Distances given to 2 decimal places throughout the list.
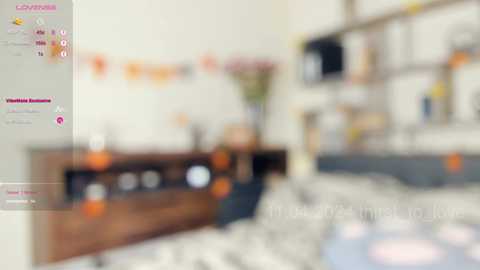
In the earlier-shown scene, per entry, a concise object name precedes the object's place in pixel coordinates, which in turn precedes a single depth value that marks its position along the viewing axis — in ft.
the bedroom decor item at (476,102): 6.01
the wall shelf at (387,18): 6.31
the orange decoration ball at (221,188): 7.60
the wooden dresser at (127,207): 5.16
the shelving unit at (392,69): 6.32
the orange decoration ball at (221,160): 7.73
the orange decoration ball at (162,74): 6.96
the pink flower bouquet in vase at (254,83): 8.51
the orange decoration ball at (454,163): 6.05
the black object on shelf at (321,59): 8.19
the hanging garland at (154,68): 5.81
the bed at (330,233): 3.51
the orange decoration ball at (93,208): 5.65
